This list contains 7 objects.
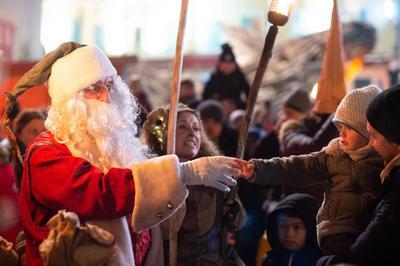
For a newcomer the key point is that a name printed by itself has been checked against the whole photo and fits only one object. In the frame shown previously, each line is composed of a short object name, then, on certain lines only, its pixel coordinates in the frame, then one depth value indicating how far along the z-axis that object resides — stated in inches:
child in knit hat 153.3
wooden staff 164.6
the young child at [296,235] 194.1
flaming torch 179.3
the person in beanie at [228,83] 358.9
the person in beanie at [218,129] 283.0
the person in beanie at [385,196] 133.4
